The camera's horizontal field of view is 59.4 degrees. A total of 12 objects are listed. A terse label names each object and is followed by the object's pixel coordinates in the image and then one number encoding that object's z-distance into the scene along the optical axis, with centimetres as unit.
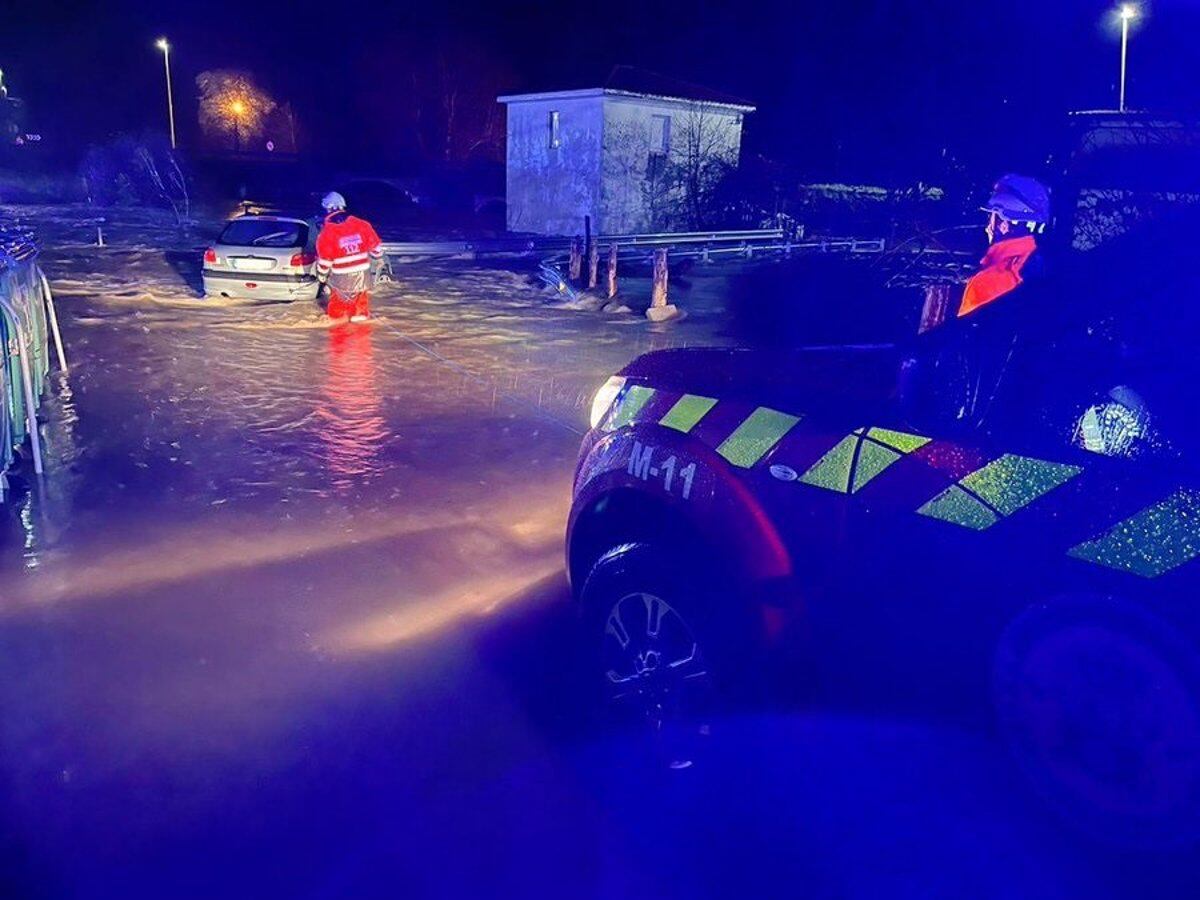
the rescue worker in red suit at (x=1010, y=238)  509
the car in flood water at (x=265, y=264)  1467
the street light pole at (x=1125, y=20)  1572
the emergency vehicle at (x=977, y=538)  251
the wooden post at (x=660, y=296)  1500
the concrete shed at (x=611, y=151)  2908
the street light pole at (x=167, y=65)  5450
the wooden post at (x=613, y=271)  1677
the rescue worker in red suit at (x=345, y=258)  1302
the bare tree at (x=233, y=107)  6262
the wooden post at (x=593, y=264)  1789
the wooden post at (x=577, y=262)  1878
